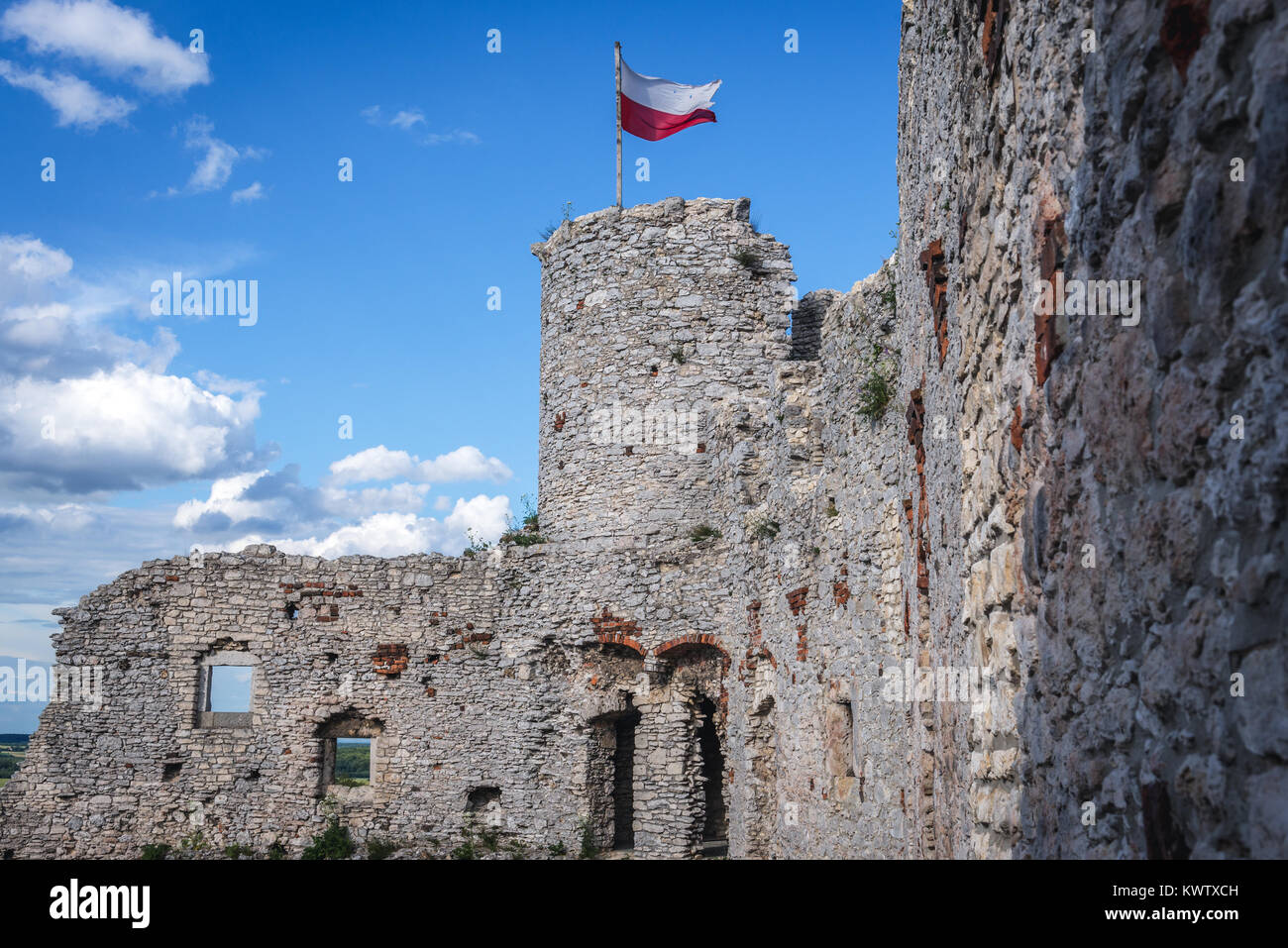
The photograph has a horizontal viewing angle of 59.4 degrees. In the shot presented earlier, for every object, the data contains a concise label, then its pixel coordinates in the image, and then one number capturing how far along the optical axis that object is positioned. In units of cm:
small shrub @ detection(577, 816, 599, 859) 1335
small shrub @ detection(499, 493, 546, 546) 1553
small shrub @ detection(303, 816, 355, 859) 1428
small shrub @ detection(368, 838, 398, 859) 1420
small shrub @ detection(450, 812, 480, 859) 1395
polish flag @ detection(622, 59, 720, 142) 1611
